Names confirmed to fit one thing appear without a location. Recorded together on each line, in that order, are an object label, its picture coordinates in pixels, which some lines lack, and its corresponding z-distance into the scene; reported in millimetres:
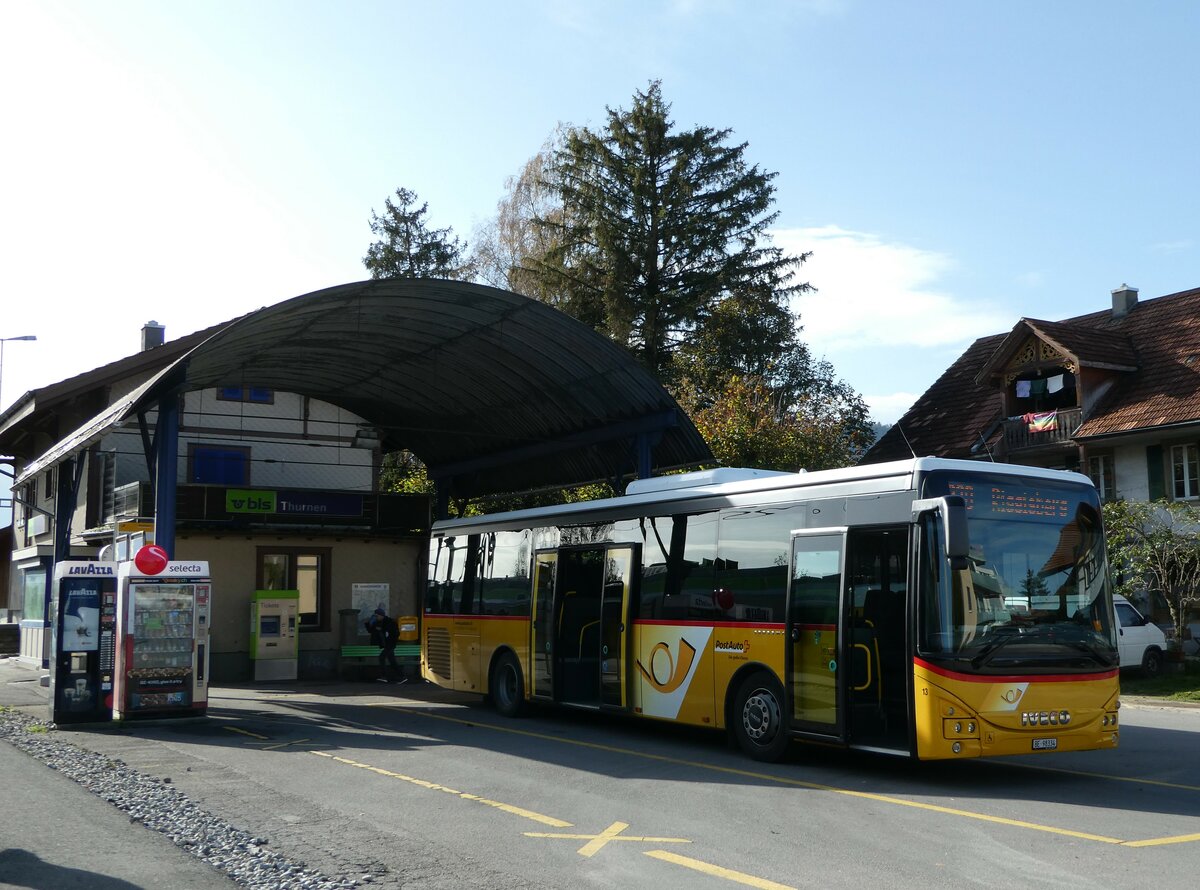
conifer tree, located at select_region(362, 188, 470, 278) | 56438
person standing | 25750
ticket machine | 25281
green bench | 26047
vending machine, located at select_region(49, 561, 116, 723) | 16312
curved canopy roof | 19750
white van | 24578
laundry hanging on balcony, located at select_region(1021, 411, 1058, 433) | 35219
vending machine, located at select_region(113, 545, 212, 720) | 16484
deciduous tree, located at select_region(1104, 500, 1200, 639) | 25480
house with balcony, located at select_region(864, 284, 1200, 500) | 32688
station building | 20594
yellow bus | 10773
